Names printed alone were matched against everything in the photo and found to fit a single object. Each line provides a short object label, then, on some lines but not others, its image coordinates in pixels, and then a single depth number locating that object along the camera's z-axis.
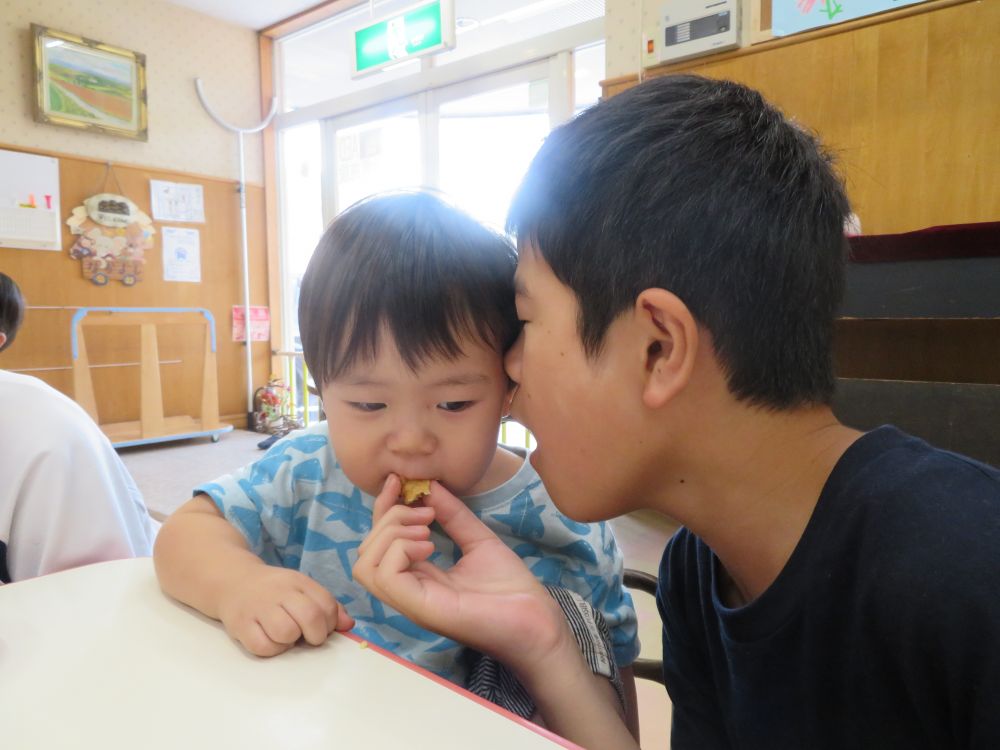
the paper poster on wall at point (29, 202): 4.22
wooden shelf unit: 4.28
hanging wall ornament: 4.56
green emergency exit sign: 3.85
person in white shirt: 0.98
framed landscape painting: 4.34
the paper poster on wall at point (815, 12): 2.31
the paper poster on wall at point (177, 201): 4.93
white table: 0.42
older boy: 0.57
